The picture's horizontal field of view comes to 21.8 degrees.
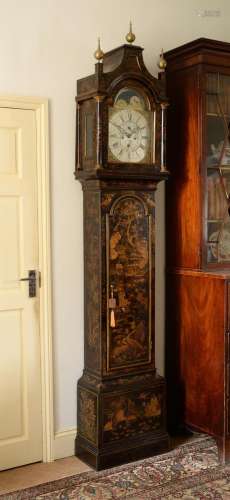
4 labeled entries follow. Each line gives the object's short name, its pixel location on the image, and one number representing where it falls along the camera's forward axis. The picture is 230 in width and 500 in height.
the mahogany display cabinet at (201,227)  3.15
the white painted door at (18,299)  3.02
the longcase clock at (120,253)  2.98
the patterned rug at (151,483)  2.80
